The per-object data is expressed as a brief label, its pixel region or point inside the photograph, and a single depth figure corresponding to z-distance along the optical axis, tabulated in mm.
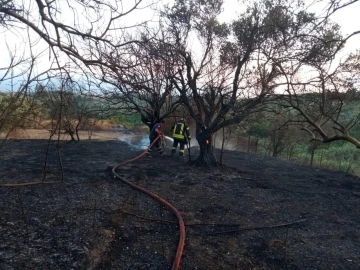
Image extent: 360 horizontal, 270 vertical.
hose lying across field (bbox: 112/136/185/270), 4602
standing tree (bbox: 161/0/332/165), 9859
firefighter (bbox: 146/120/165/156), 13847
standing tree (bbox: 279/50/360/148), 8016
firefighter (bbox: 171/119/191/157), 13086
